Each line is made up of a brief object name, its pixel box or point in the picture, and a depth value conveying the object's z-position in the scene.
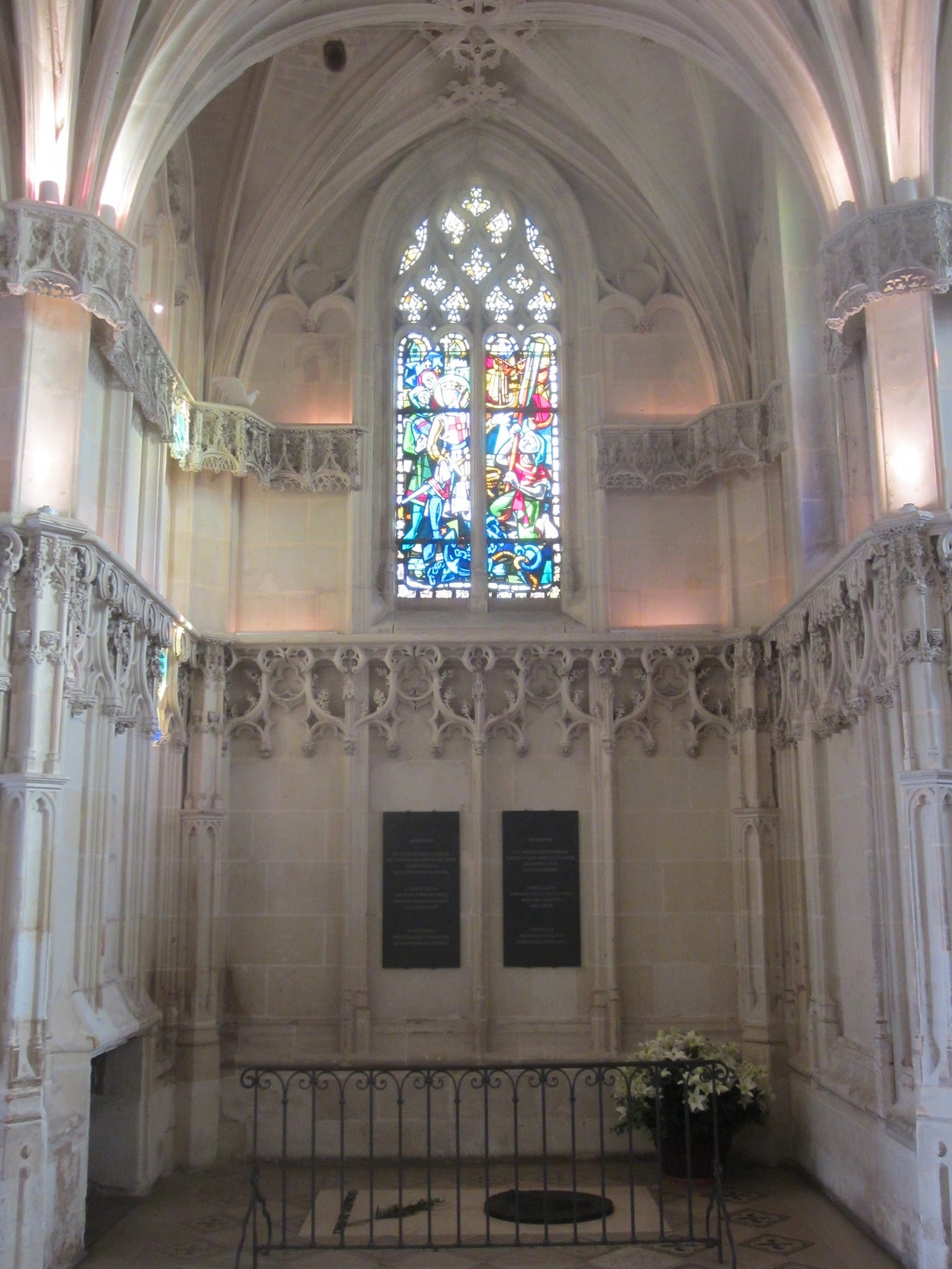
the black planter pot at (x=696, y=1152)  9.38
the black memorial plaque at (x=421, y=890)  11.18
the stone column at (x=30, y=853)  7.07
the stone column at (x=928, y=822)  7.07
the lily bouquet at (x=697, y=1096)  9.27
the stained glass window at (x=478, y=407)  12.19
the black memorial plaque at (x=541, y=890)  11.18
